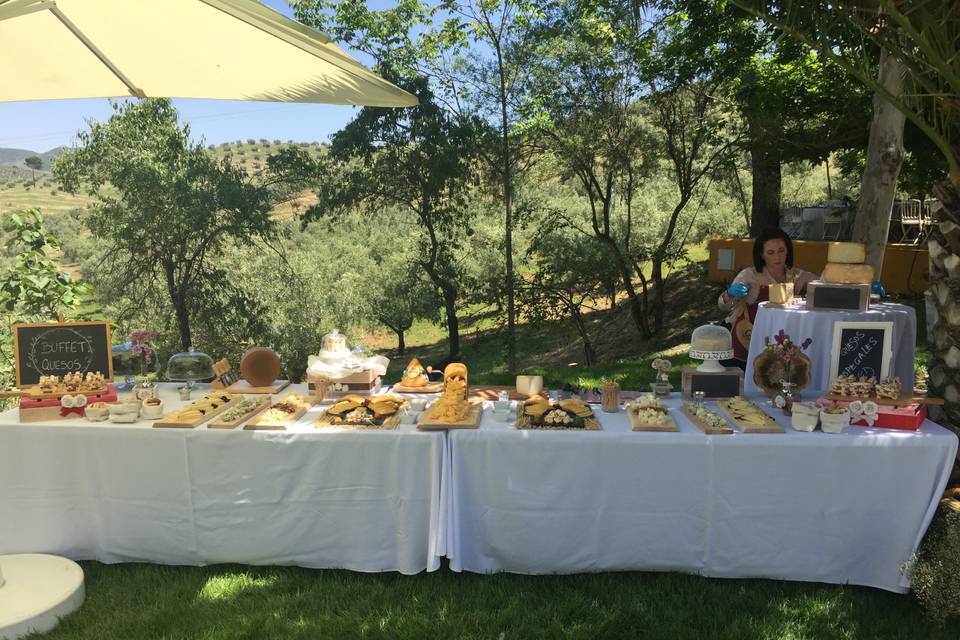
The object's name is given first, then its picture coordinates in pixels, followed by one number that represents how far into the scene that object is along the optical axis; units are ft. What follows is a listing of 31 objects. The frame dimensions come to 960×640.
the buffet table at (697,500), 8.67
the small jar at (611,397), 10.00
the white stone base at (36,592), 8.25
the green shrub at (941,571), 7.80
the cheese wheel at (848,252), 10.66
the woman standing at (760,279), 12.37
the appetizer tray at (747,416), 8.87
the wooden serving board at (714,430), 8.85
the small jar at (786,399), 9.53
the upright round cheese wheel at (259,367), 11.59
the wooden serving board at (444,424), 9.18
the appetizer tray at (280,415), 9.42
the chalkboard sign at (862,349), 9.36
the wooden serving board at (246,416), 9.51
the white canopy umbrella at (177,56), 8.48
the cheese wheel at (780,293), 11.27
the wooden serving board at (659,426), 8.96
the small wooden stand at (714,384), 10.30
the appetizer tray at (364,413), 9.47
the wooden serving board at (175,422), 9.50
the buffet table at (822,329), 10.55
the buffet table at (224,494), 9.33
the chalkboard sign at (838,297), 10.45
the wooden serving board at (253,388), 11.38
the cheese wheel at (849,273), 10.43
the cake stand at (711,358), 10.07
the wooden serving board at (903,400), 8.79
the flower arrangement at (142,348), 11.19
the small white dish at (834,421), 8.75
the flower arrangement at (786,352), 9.57
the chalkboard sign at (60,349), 10.36
